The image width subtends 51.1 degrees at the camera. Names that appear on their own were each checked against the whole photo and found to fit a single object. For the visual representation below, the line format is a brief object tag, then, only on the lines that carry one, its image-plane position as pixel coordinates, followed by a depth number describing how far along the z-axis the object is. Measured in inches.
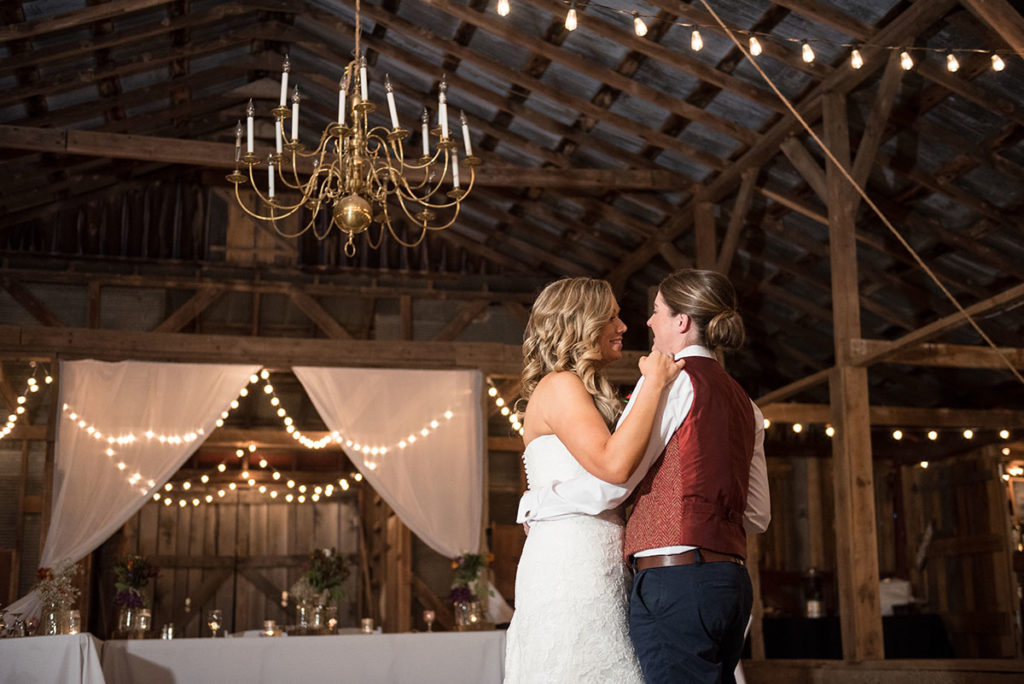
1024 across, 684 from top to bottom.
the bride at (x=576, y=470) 89.7
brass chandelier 208.1
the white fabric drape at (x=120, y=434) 331.9
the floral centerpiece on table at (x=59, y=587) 247.6
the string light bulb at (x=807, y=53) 249.6
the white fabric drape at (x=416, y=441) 356.2
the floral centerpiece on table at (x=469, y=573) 311.1
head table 217.2
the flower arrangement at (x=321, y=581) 293.3
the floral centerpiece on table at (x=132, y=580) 275.3
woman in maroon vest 82.9
